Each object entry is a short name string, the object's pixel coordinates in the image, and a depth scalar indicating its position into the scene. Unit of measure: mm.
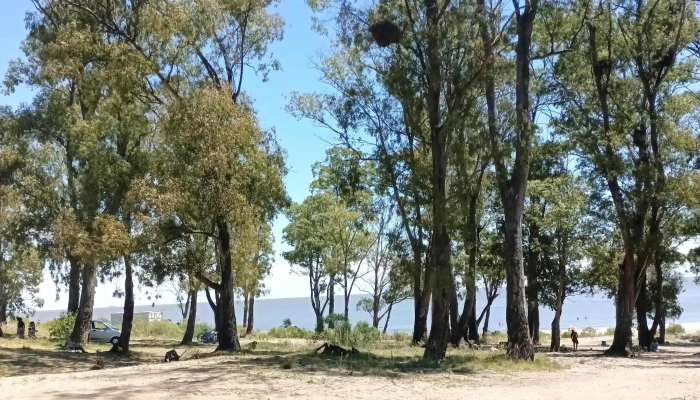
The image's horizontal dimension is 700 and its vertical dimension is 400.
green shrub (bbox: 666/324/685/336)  55519
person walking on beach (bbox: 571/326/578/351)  31562
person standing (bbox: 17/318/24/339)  38031
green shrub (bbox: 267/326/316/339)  41156
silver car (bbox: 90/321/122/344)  38112
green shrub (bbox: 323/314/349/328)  36775
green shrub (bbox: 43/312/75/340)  32938
